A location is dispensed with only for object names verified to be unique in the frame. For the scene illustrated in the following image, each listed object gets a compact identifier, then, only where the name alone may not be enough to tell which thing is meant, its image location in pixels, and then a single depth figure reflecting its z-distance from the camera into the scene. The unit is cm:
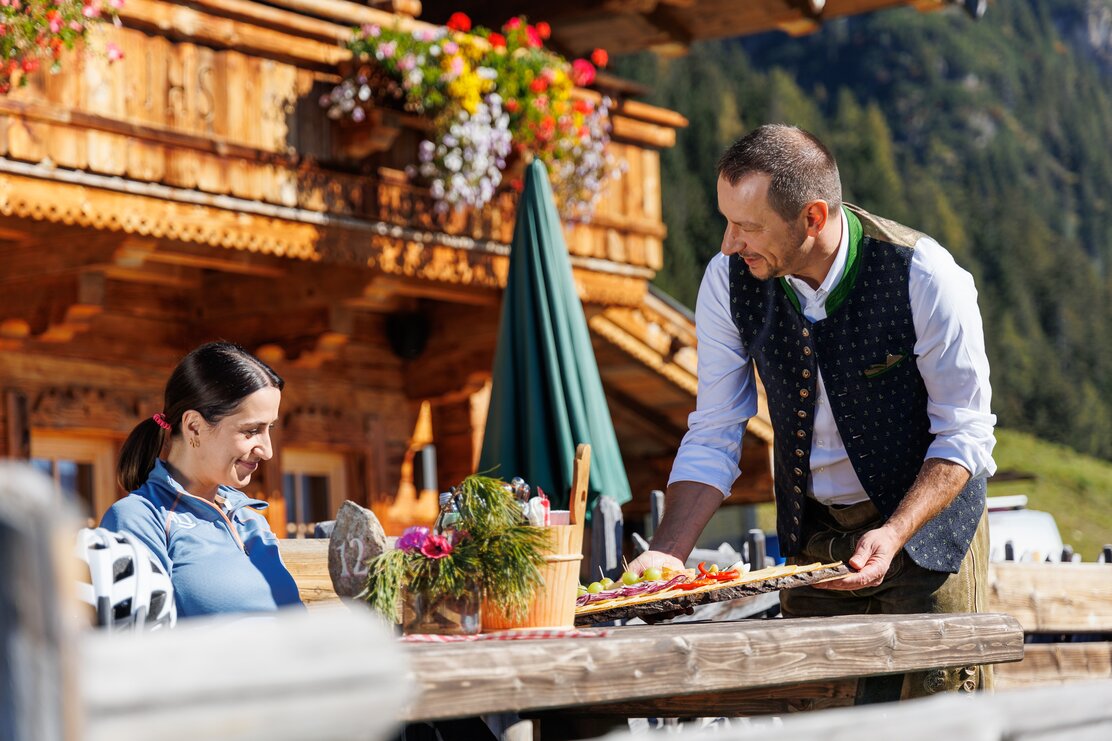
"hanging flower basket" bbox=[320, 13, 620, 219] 779
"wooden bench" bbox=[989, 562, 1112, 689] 562
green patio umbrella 646
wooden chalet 690
